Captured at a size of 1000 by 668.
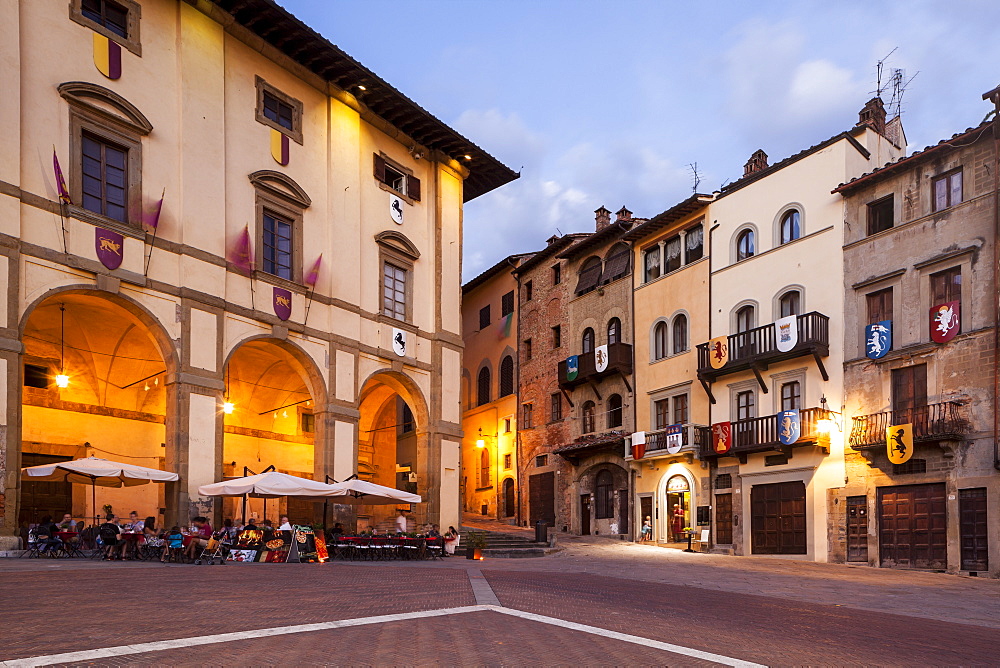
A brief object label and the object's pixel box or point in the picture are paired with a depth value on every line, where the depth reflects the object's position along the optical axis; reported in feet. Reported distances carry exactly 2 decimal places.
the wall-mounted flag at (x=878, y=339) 83.51
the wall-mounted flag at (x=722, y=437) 97.45
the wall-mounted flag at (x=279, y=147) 81.46
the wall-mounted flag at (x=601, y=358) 118.01
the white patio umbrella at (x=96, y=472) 59.62
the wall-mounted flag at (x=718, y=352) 100.01
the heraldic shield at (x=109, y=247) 64.54
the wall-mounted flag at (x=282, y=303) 79.15
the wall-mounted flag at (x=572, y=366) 124.06
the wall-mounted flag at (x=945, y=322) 78.07
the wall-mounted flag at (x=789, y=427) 89.45
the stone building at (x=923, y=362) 75.87
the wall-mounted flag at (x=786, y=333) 90.99
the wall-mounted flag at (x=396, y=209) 95.04
